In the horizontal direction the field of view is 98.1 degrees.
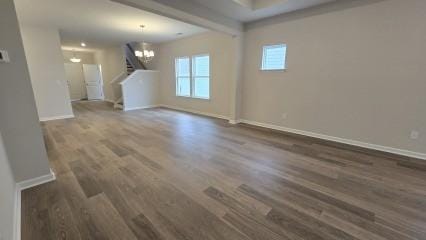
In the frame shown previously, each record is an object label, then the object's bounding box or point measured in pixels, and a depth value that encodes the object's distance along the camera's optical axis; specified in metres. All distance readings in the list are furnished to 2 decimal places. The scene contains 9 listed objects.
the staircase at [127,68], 8.01
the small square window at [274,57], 4.23
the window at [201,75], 6.05
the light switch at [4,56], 1.75
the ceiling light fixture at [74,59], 9.27
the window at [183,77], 6.68
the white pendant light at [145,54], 5.90
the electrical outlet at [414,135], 2.93
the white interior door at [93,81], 9.82
